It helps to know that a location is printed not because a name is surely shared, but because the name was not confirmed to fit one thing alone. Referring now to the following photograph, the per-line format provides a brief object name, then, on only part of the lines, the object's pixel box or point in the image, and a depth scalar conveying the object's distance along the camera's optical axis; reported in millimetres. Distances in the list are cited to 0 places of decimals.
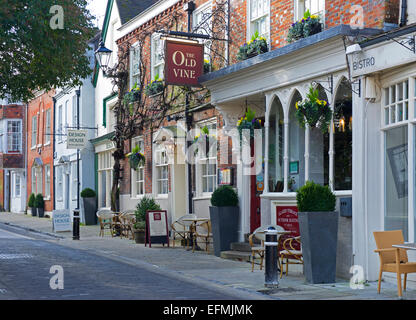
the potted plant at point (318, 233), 10547
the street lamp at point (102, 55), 19516
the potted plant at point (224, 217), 14555
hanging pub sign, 15172
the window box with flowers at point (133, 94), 21078
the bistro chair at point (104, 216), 20683
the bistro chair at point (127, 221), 19766
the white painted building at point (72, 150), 27562
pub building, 11047
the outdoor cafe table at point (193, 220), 15523
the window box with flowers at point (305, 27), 11938
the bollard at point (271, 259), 9953
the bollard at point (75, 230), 19347
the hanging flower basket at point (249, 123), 13836
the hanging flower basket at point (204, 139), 16547
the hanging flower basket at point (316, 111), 11227
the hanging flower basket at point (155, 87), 19156
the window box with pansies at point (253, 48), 13785
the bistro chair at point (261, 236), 12039
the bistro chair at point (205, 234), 15523
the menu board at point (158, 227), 17062
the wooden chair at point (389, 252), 8866
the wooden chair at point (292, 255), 11094
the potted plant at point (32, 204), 34406
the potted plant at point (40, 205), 33594
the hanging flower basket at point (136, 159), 20797
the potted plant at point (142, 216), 18234
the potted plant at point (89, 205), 26422
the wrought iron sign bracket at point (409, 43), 9344
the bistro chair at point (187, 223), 16219
